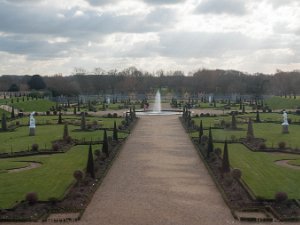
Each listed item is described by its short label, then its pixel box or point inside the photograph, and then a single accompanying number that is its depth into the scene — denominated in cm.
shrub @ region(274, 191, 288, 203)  1854
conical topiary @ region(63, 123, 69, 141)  3642
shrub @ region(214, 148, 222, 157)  2872
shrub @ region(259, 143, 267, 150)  3212
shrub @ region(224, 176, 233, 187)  2154
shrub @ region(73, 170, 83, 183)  2169
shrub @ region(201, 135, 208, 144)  3394
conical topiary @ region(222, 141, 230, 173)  2312
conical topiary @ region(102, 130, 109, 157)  2875
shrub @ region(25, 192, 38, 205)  1889
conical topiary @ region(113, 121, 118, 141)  3551
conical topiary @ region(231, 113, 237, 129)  4442
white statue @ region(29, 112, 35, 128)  4172
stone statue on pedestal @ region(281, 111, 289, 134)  4072
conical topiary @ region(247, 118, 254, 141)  3609
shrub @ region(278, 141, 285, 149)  3206
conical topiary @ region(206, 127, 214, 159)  2834
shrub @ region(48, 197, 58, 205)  1902
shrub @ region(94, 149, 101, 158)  2839
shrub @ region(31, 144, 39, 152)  3234
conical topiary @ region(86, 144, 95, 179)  2296
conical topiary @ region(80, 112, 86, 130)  4509
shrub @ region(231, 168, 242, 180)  2192
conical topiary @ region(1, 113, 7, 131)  4628
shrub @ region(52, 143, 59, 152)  3250
